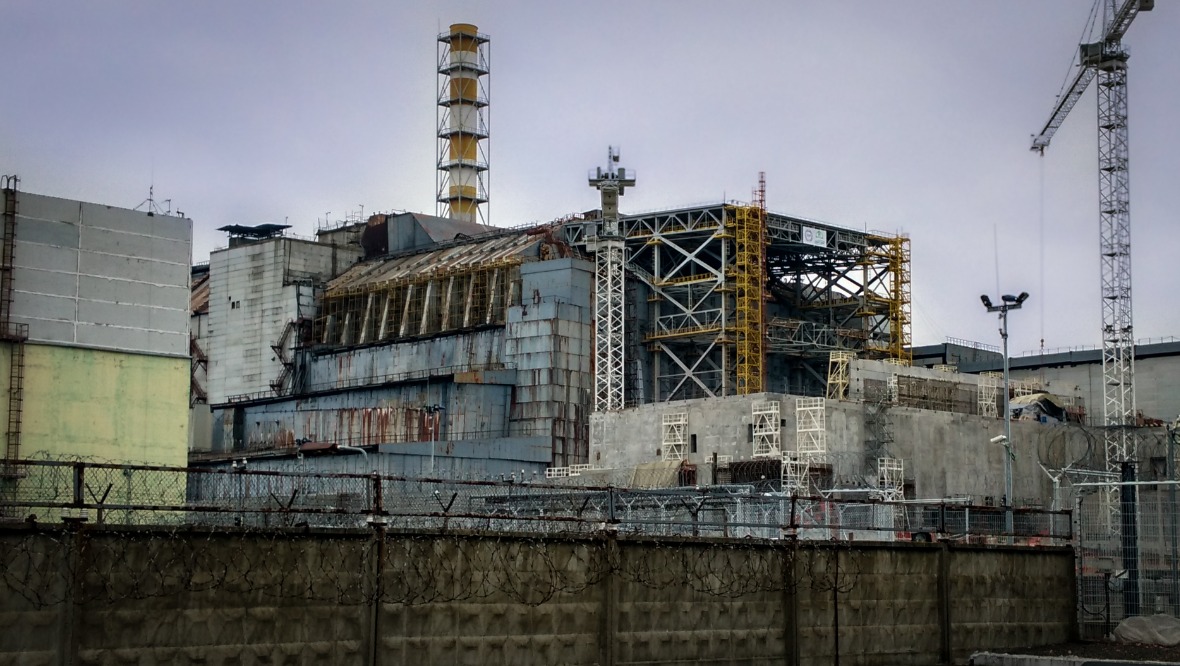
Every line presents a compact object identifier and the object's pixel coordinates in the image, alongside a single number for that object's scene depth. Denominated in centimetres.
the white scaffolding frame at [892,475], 8531
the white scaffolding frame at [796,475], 8376
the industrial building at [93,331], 7569
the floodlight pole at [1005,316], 5289
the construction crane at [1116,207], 10556
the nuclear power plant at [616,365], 9319
